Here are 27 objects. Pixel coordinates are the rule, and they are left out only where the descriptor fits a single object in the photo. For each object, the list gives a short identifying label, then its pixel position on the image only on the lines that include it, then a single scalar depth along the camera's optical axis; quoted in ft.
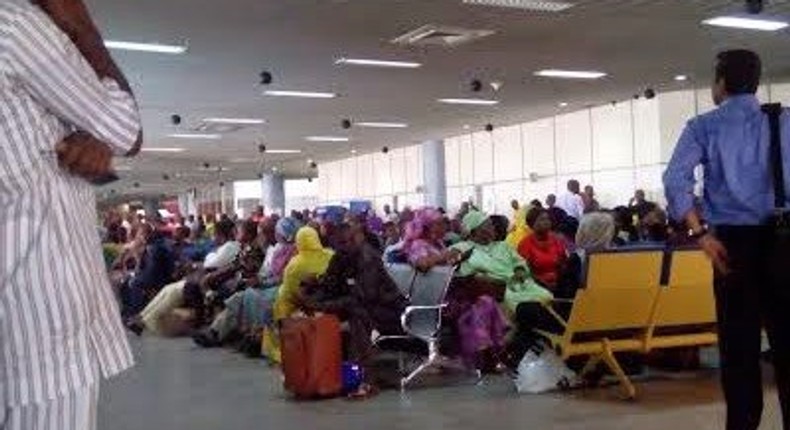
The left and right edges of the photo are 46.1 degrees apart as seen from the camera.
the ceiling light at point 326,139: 79.77
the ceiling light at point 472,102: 58.03
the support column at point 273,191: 124.47
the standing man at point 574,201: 49.15
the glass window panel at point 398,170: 93.81
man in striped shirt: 4.73
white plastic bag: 19.71
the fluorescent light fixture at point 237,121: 64.34
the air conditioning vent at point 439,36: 35.83
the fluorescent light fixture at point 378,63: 42.45
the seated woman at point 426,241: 22.62
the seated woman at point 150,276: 38.73
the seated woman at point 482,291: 21.91
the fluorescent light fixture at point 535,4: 31.37
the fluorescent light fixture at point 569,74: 47.62
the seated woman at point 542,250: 24.47
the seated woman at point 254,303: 28.02
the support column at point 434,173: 83.97
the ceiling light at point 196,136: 73.56
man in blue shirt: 10.24
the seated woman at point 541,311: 20.02
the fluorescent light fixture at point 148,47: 36.63
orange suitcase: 20.01
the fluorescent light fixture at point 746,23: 36.01
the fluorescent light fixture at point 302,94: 51.75
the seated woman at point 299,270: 24.14
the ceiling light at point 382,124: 70.38
